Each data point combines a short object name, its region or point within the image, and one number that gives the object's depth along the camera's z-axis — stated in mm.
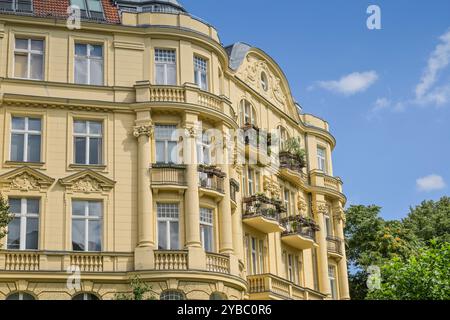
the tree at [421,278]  30281
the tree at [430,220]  59156
